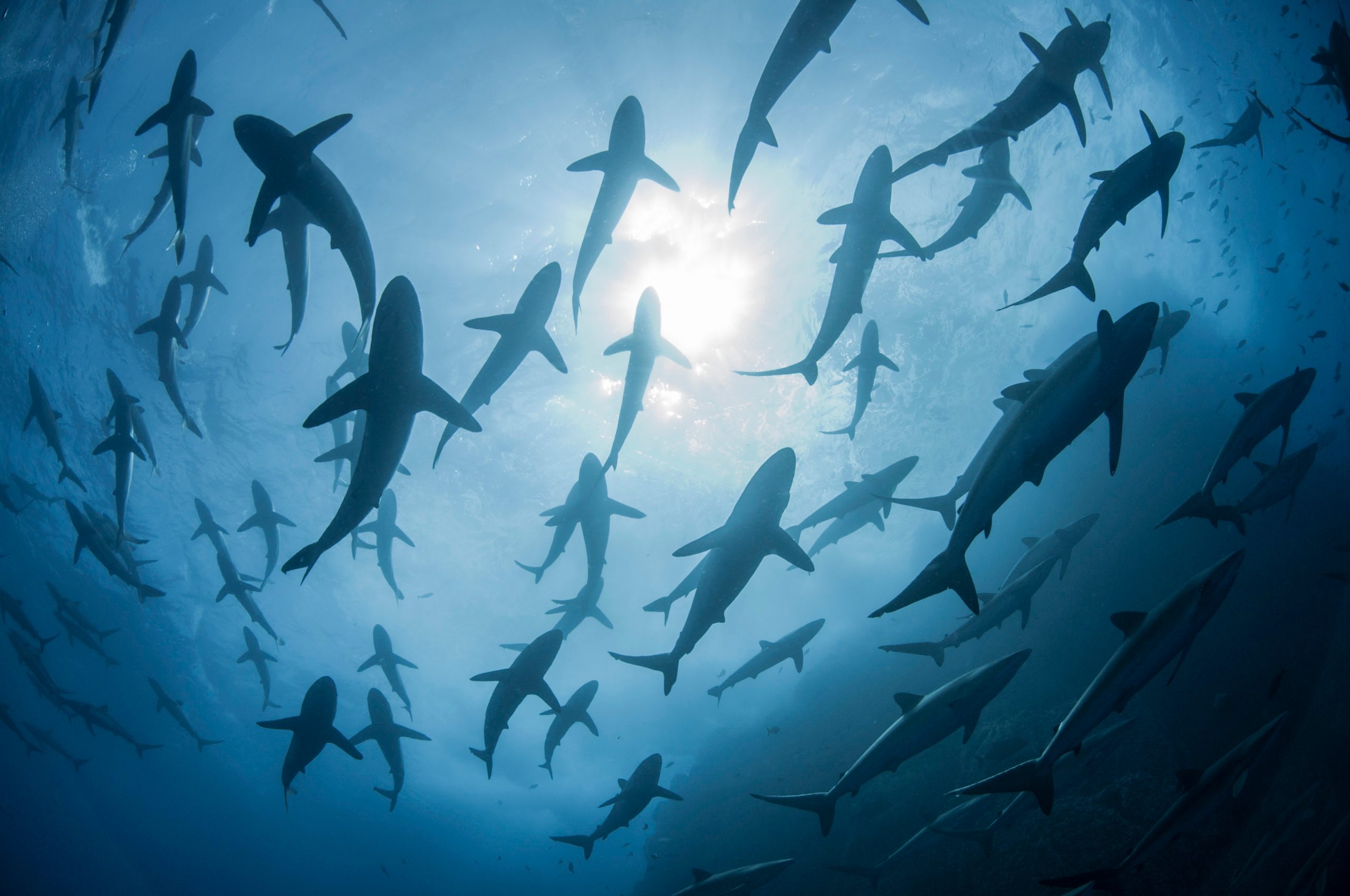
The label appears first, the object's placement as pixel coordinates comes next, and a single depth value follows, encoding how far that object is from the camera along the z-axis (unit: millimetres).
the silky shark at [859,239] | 6066
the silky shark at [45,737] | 25816
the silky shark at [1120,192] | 4465
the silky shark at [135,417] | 9031
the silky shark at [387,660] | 13219
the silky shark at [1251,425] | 6219
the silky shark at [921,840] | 9148
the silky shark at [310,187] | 4684
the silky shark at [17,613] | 15727
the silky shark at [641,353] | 8711
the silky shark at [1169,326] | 9266
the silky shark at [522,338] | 7059
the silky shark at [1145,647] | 4496
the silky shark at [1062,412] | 3547
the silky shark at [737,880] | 7672
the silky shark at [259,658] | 17719
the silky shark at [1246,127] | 8703
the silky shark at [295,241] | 5805
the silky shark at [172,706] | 18750
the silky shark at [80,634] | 15948
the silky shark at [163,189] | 6449
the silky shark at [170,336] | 8477
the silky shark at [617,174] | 6855
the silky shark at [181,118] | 5816
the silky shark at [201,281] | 9203
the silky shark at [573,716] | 10234
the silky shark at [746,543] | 5547
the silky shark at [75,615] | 15742
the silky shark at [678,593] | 10000
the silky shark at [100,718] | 19781
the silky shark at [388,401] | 4668
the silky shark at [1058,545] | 10039
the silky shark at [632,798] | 9406
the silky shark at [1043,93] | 4641
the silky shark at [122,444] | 8875
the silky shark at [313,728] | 7512
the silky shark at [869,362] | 9141
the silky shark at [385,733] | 10672
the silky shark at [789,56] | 4734
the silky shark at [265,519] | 12992
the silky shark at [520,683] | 7355
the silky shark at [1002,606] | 8117
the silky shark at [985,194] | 6340
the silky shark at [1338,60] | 4785
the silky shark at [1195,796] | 5426
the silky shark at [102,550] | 10922
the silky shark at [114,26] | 6102
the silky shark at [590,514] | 9492
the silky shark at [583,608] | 11000
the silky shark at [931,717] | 5375
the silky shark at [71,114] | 10633
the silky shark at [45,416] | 10703
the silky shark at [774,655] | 11531
